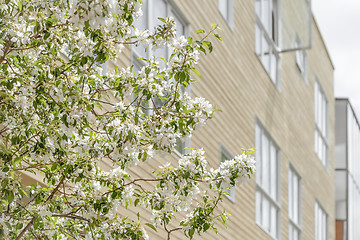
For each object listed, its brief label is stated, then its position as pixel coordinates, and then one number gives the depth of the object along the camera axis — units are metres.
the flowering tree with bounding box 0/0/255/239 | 6.45
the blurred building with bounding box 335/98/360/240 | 34.12
